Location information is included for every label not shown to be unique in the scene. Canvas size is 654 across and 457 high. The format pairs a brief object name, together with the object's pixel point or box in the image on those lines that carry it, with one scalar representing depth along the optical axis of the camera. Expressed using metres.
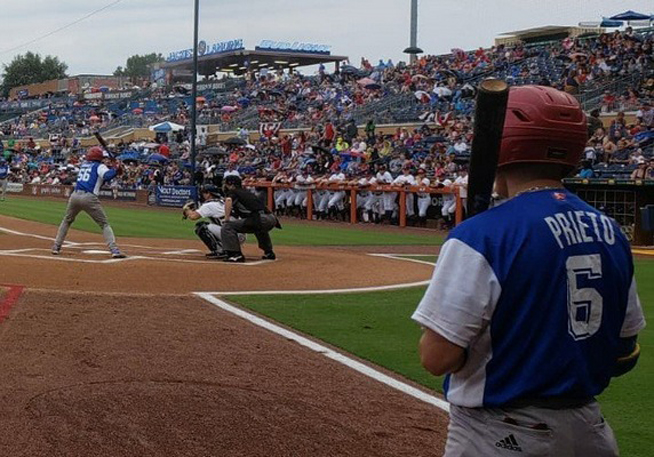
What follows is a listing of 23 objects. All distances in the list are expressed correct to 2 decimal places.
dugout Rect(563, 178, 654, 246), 18.70
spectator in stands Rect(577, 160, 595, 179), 19.89
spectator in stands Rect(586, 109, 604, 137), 22.52
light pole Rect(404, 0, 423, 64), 45.69
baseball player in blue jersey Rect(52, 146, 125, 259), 13.92
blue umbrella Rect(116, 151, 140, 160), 44.25
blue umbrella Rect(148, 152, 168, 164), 41.09
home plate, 15.44
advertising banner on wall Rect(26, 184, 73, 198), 43.34
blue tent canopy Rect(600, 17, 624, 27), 37.66
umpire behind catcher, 14.07
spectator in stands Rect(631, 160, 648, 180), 18.89
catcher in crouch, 14.55
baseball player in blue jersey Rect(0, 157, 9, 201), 36.91
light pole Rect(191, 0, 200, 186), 30.16
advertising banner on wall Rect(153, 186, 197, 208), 34.38
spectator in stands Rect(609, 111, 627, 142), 23.14
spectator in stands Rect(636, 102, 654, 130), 23.28
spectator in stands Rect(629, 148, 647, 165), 20.42
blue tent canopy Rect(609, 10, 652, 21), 34.84
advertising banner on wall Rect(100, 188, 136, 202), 39.72
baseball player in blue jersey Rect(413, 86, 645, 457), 2.29
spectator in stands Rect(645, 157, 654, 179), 18.88
